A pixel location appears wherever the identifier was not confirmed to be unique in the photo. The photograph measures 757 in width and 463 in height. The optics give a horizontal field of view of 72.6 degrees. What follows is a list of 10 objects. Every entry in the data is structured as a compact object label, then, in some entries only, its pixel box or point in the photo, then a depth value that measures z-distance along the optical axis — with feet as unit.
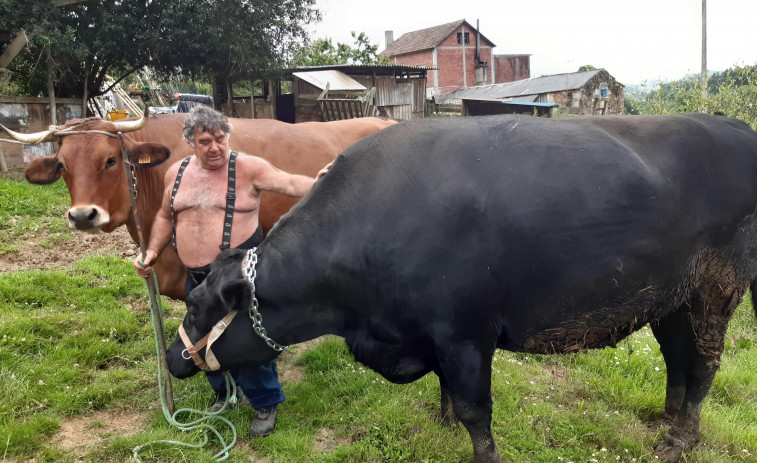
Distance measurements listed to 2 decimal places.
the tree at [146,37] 38.06
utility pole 51.72
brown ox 12.79
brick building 141.90
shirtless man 10.99
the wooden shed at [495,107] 83.33
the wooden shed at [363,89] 62.13
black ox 8.51
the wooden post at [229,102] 56.90
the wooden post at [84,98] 43.09
